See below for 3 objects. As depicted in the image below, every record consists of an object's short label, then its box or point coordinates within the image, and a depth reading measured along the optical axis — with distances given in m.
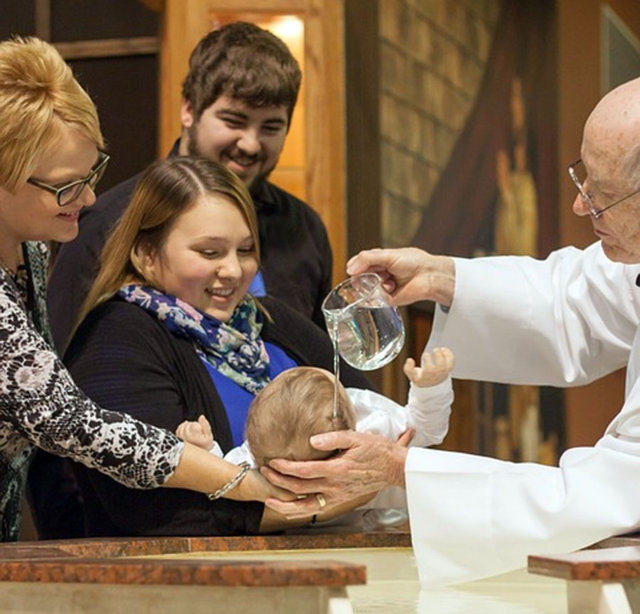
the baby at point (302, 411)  2.99
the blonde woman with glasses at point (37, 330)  2.77
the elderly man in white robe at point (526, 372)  2.69
